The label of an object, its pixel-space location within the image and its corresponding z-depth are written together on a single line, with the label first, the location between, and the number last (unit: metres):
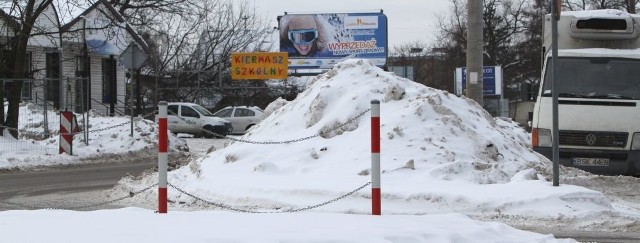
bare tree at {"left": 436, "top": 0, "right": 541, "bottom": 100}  63.16
